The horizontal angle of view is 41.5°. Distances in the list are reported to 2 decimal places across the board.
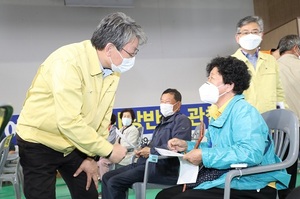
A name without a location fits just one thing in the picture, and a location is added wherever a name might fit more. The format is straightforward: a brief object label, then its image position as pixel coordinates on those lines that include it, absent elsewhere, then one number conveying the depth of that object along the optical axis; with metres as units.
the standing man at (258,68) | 2.56
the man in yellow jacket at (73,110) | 1.58
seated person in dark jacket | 2.63
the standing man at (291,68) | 2.94
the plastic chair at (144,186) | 2.60
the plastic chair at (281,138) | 1.65
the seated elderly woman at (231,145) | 1.68
